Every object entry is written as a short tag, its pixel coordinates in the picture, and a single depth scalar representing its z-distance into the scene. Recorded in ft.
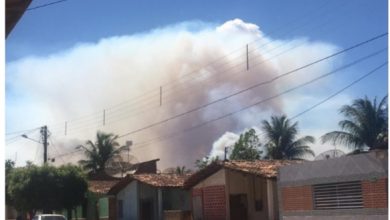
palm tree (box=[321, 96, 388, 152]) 120.16
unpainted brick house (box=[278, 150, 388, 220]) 58.49
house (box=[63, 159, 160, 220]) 126.72
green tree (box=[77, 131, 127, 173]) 175.94
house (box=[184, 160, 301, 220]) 91.86
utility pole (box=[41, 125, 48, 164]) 146.72
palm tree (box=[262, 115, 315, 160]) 152.56
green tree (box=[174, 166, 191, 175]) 188.34
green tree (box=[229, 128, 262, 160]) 167.02
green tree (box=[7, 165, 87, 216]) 127.95
